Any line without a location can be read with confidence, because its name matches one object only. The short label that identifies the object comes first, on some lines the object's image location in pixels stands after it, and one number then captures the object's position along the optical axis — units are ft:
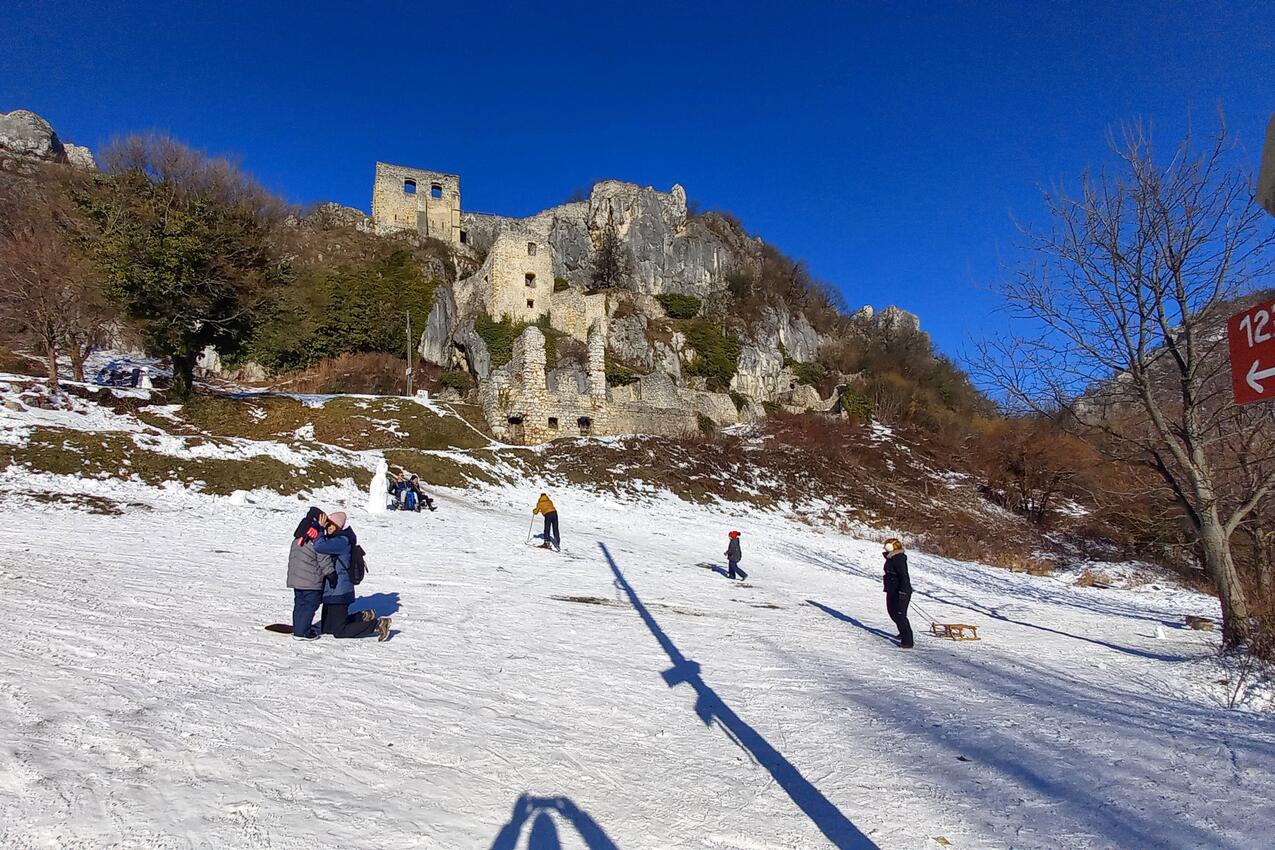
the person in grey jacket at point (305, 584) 19.04
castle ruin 96.63
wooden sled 30.50
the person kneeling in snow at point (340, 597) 19.67
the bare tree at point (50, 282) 57.47
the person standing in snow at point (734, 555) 43.01
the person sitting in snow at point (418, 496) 50.67
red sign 8.18
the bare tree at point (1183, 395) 25.68
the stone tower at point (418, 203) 178.50
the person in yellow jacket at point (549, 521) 42.40
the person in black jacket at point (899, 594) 27.58
